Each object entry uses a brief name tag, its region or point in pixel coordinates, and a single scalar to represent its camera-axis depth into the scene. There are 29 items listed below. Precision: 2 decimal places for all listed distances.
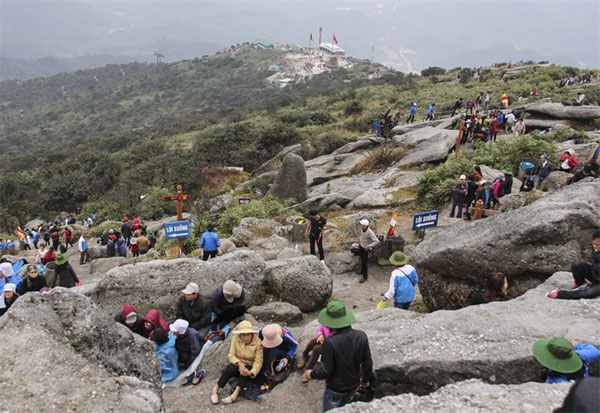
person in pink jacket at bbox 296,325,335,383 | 6.03
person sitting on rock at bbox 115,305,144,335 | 6.82
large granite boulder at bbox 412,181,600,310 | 6.97
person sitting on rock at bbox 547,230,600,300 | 5.82
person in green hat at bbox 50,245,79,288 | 10.21
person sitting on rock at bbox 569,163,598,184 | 11.52
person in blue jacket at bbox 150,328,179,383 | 6.75
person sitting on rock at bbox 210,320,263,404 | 6.10
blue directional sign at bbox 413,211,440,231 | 11.39
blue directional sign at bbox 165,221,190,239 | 11.94
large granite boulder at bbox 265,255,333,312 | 9.21
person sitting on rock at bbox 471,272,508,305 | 6.35
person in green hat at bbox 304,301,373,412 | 4.77
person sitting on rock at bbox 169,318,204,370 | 6.88
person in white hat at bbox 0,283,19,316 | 8.52
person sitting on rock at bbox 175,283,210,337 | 7.62
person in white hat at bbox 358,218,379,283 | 10.42
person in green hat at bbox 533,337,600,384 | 4.17
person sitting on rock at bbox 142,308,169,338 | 6.90
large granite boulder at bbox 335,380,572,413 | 3.81
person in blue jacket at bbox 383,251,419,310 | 7.50
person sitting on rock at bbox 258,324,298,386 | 6.23
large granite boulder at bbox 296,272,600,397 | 4.81
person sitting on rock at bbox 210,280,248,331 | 7.70
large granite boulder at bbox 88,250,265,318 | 8.32
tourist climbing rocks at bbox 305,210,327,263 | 11.56
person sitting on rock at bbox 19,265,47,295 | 9.23
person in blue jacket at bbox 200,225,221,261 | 11.14
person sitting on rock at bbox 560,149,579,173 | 14.00
